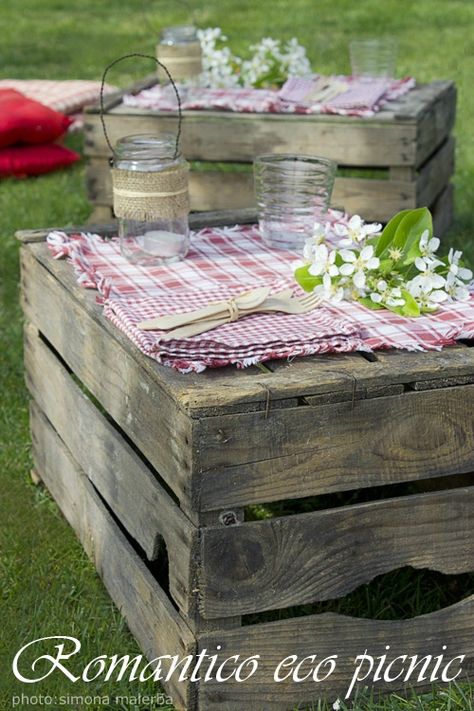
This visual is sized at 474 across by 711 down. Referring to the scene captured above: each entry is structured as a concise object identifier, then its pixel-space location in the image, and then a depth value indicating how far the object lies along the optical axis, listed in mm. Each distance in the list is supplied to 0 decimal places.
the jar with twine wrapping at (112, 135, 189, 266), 2455
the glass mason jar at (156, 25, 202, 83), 4289
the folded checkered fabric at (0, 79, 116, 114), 6277
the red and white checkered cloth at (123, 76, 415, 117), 4184
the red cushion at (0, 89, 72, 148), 5426
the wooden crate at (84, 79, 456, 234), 4066
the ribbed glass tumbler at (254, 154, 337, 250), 2576
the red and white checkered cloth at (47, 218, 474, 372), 1962
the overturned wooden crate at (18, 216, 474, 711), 1835
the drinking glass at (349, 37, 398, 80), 4508
